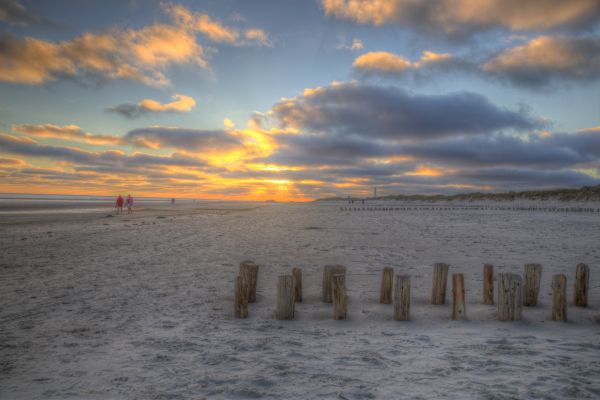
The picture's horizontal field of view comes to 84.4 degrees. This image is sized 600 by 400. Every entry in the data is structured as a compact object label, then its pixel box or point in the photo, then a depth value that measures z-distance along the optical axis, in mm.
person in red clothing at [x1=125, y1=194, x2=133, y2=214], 35131
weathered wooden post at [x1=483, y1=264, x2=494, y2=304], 6398
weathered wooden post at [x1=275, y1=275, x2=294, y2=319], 5496
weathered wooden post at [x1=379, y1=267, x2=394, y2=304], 6469
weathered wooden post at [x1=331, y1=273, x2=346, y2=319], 5449
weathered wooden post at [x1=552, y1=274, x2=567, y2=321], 5262
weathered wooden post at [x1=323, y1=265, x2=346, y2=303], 6581
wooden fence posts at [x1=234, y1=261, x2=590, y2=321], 5379
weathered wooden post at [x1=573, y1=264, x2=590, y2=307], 6102
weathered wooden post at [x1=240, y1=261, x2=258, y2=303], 5934
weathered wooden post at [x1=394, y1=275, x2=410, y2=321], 5391
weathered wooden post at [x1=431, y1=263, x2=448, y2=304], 6324
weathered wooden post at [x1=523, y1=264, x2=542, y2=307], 6255
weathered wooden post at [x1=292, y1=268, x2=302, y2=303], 6530
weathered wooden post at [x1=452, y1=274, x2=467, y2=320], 5473
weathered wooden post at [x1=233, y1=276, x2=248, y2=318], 5672
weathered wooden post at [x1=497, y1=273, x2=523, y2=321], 5293
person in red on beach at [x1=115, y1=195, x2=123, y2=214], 33619
